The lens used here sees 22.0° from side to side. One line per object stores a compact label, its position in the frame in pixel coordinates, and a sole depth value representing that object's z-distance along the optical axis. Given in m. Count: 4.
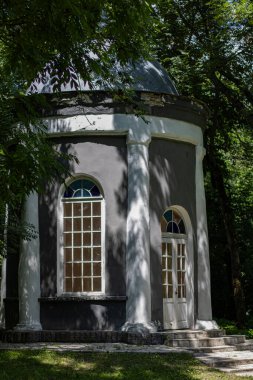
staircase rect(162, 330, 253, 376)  11.33
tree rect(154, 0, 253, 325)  16.53
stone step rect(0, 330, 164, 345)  13.05
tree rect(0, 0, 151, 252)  7.09
